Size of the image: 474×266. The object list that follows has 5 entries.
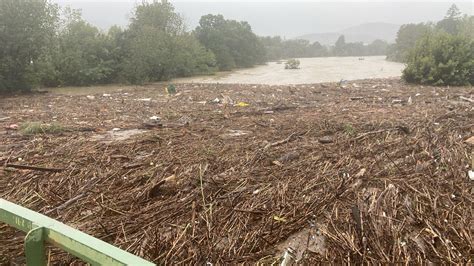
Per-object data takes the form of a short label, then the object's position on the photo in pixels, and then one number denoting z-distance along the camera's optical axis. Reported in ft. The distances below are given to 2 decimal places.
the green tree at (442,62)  49.55
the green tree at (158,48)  64.64
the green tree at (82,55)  58.70
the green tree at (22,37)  41.42
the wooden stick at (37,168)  13.20
